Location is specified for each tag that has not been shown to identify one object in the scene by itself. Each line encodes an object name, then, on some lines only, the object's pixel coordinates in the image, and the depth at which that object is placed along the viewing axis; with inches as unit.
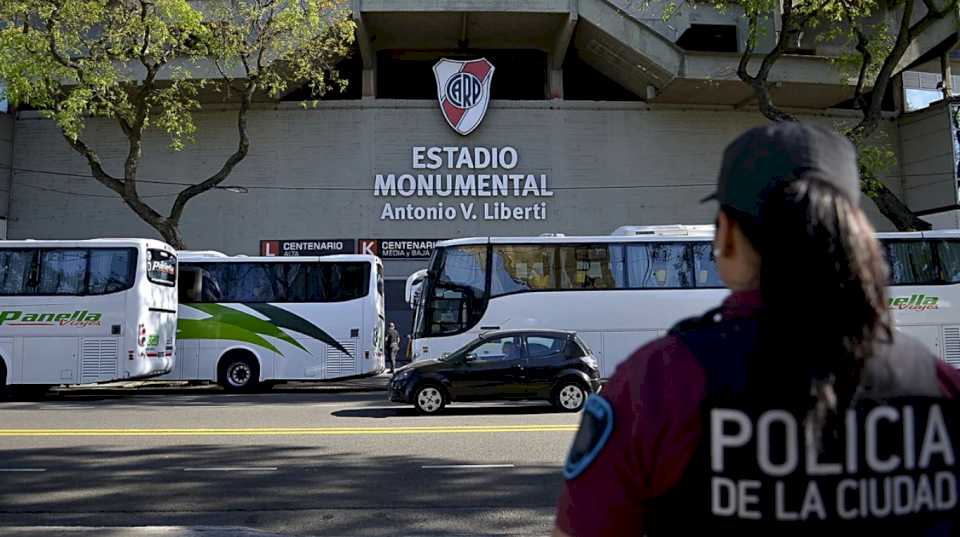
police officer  55.9
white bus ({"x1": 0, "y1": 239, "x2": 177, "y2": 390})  629.3
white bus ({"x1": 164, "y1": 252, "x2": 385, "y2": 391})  714.2
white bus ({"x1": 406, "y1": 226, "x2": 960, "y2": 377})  646.5
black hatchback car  502.3
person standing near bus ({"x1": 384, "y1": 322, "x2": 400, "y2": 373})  888.9
